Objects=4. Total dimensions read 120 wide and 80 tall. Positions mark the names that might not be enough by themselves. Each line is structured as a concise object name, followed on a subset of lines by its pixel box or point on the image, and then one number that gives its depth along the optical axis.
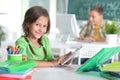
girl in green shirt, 2.29
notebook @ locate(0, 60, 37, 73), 1.42
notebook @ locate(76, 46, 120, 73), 1.75
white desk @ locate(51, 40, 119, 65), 3.19
